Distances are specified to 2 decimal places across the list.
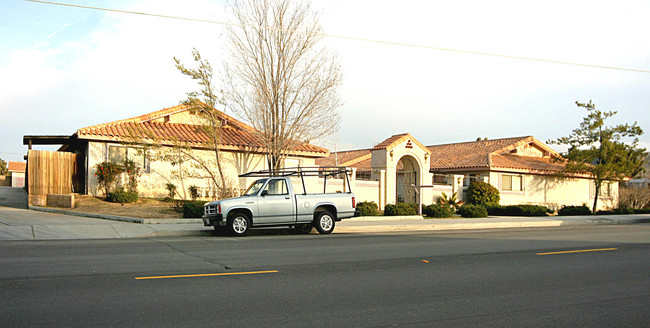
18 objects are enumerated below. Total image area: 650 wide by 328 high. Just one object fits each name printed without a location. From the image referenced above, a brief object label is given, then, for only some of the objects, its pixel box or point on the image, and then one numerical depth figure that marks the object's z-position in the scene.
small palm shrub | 31.56
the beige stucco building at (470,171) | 28.84
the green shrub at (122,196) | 22.84
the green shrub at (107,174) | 23.69
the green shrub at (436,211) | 27.52
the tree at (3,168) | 75.60
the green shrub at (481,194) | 32.66
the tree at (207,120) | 24.31
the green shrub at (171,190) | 25.24
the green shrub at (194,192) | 25.81
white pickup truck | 16.39
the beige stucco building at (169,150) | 24.33
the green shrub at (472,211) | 28.17
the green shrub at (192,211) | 20.64
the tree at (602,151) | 35.34
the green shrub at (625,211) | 35.69
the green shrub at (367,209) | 25.36
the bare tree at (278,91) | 24.64
